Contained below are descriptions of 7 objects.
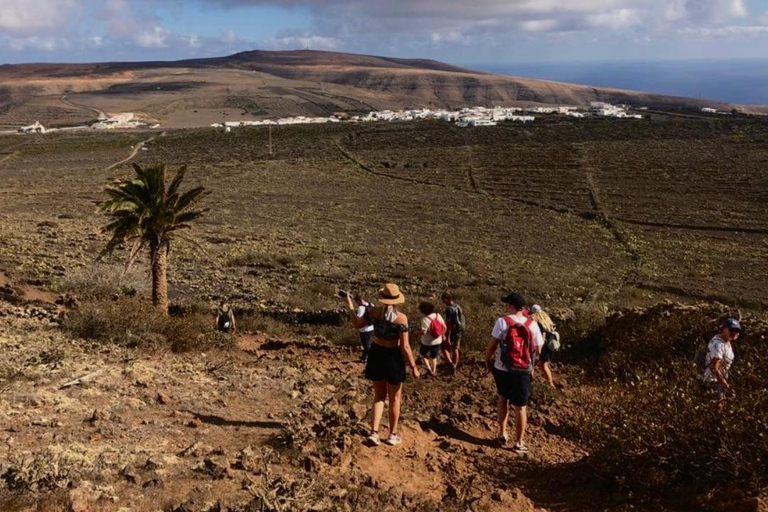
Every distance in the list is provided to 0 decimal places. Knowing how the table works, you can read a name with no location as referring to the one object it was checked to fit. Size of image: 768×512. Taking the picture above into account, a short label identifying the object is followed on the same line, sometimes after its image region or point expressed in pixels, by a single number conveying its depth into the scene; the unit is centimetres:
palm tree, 1262
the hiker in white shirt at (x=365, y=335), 951
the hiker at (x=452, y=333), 933
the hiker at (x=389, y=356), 597
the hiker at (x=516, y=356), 609
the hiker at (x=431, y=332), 845
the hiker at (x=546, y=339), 873
